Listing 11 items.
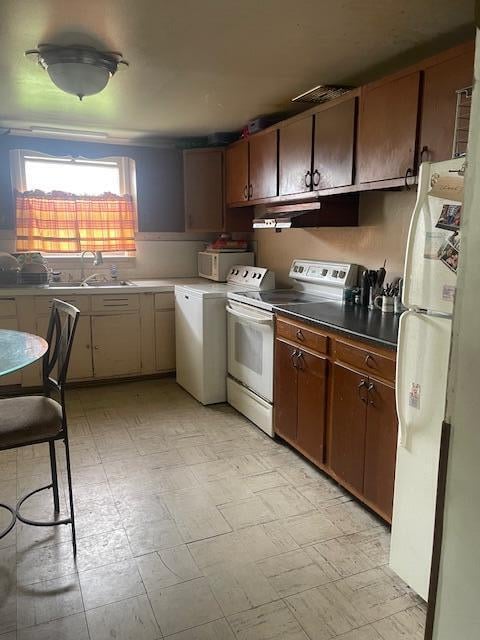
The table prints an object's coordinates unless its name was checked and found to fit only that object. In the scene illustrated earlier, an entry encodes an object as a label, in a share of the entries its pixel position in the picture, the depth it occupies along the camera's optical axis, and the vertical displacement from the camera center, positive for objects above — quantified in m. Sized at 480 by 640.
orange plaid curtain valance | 4.29 +0.11
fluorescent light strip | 4.11 +0.88
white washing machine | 3.65 -0.76
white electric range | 3.13 -0.62
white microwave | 4.41 -0.24
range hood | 3.06 +0.14
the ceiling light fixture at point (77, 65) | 2.38 +0.87
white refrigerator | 1.57 -0.42
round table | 1.75 -0.47
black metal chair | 1.93 -0.76
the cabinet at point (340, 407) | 2.09 -0.86
